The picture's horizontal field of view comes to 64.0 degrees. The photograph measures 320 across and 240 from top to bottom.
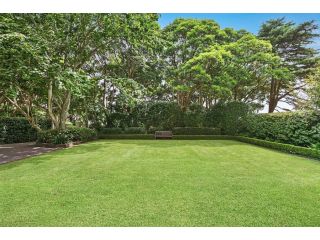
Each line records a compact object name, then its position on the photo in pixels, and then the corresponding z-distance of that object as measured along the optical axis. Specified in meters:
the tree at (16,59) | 8.79
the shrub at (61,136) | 13.63
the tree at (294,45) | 23.91
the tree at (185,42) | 19.95
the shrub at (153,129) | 21.46
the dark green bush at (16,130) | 16.14
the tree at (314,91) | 11.29
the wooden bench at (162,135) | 19.55
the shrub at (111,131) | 21.05
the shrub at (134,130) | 21.07
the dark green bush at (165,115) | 21.72
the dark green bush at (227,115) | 20.38
